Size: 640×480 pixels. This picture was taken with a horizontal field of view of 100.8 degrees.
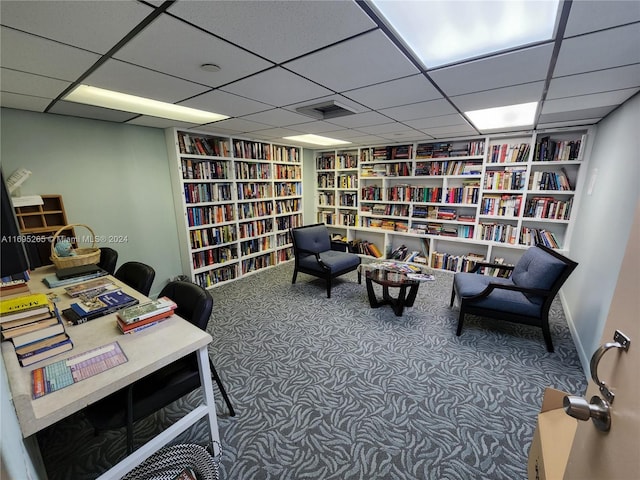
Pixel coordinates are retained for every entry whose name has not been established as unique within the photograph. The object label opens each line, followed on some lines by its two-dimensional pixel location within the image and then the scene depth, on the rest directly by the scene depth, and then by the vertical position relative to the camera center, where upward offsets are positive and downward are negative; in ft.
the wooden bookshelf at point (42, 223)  7.83 -1.17
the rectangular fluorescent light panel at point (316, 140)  13.09 +2.32
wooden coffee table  9.45 -3.68
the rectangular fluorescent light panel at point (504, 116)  8.26 +2.28
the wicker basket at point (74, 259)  7.30 -2.03
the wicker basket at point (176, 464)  4.04 -4.32
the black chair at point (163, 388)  3.91 -3.34
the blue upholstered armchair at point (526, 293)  7.25 -3.26
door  2.11 -1.84
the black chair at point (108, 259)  8.32 -2.32
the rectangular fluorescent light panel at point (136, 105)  6.87 +2.35
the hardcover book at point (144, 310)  4.49 -2.19
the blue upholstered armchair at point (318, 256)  11.50 -3.32
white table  2.99 -2.43
